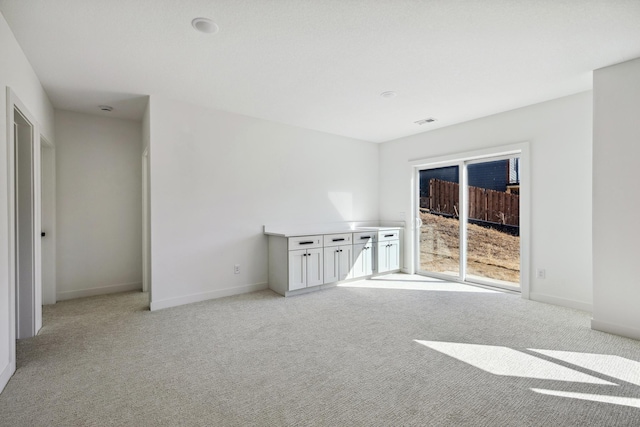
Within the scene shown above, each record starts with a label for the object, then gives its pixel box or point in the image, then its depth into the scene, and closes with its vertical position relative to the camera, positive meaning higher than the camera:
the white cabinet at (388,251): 5.18 -0.70
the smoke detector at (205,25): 2.12 +1.35
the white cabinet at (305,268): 4.08 -0.79
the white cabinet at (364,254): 4.86 -0.70
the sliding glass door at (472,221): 4.24 -0.15
